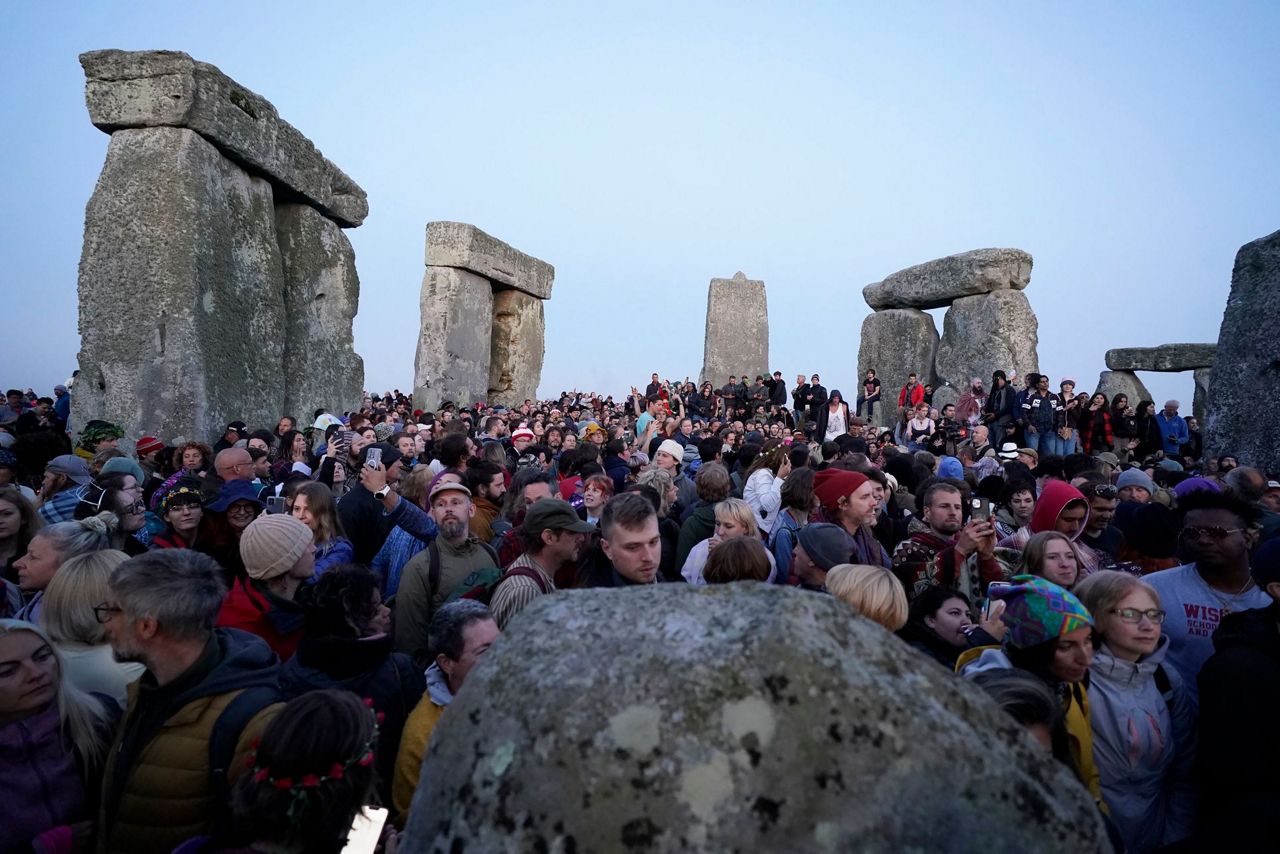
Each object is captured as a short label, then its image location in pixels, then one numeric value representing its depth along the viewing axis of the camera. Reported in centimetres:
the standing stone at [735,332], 2281
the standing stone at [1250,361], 735
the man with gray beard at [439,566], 361
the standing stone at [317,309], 934
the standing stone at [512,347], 1639
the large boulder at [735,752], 89
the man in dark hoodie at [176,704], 195
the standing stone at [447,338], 1460
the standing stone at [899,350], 1853
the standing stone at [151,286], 733
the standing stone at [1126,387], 1858
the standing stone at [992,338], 1698
